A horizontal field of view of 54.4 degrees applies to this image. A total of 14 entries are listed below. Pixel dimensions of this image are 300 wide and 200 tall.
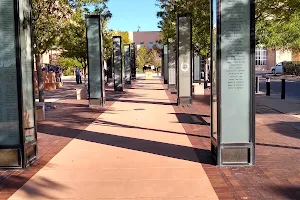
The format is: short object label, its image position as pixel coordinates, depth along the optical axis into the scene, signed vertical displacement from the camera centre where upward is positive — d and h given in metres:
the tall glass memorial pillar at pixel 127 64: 23.11 +1.60
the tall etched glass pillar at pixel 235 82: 4.51 +0.00
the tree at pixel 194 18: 12.35 +3.16
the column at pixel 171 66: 18.03 +1.07
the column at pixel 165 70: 22.52 +1.01
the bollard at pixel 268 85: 14.76 -0.21
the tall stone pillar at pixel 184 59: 11.32 +0.92
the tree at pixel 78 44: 17.64 +2.60
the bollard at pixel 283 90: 13.18 -0.43
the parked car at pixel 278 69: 35.00 +1.50
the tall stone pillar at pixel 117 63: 18.12 +1.28
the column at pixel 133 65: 30.97 +1.98
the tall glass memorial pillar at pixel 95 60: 11.63 +0.95
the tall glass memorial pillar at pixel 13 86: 4.50 -0.02
